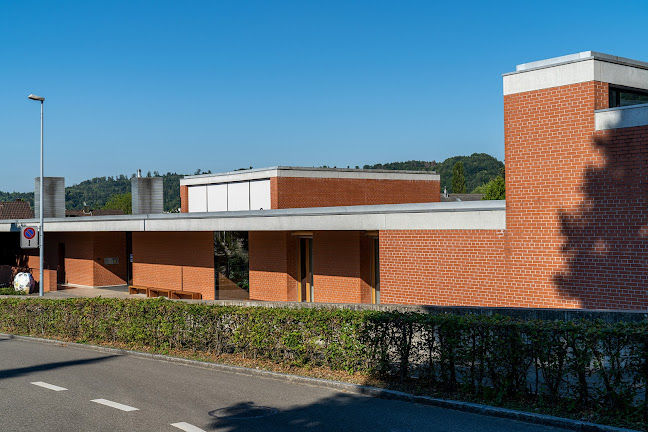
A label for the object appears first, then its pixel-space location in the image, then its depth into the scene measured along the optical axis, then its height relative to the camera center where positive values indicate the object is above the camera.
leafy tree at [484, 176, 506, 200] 72.00 +3.55
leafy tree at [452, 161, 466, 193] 91.88 +5.83
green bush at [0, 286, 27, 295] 31.65 -3.12
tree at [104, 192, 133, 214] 130.00 +4.48
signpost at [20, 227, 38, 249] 29.03 -0.53
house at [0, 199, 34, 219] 59.50 +1.46
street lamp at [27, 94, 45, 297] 27.44 -0.18
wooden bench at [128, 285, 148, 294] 31.06 -3.02
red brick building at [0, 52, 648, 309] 13.80 -0.09
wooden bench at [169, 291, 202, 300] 27.74 -2.95
